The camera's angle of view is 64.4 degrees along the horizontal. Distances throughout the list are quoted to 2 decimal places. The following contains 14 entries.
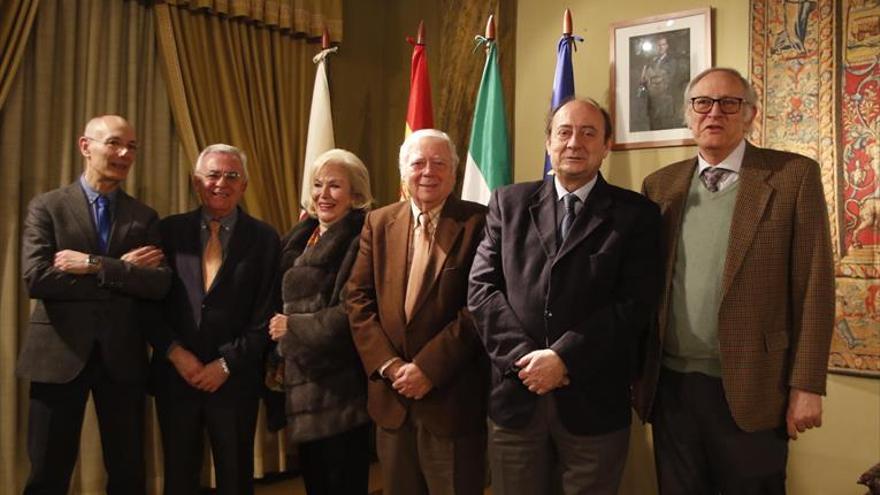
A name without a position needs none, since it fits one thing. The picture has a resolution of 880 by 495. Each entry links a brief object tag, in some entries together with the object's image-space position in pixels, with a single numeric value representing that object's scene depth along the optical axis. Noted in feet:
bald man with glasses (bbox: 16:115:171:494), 7.49
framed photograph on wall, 9.84
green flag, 10.71
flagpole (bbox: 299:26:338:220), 11.69
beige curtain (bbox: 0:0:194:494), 9.29
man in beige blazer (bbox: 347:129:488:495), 6.57
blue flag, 10.23
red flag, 11.17
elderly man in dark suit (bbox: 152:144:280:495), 7.77
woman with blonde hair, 7.40
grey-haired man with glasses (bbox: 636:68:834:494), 5.75
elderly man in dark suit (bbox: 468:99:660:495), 5.88
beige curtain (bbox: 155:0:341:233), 10.93
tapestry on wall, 8.49
